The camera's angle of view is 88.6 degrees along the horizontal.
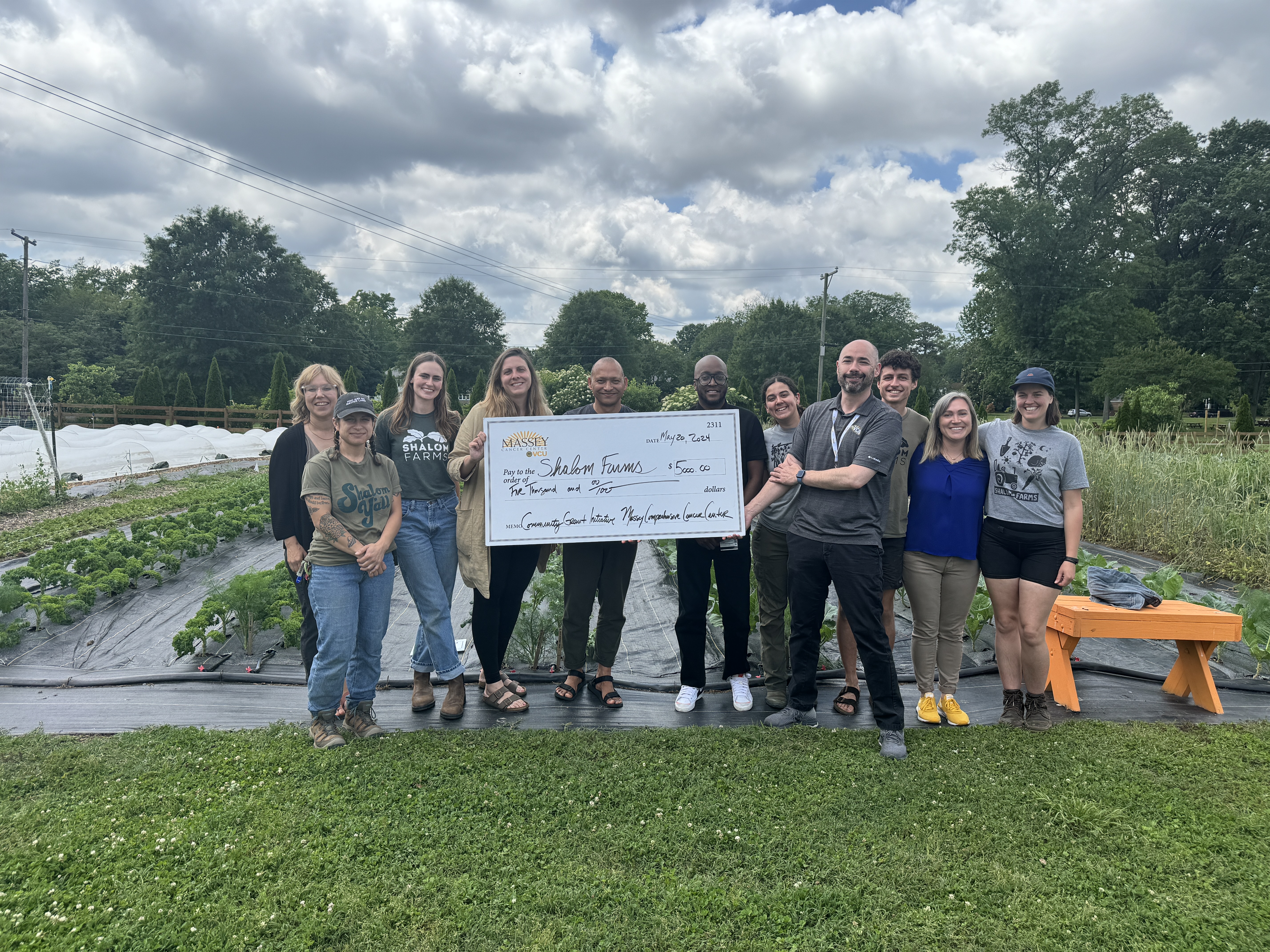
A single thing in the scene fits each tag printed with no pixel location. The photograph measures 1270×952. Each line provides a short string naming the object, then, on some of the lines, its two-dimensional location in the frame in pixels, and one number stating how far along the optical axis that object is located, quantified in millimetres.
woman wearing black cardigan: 3426
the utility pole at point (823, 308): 32500
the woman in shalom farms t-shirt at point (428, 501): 3521
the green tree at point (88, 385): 32875
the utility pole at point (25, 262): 25891
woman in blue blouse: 3496
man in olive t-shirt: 3510
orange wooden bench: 3766
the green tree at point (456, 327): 57438
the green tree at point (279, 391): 30781
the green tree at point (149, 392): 30188
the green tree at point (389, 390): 31734
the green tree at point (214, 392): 31469
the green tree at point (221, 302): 42438
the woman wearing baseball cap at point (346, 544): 3236
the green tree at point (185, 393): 31094
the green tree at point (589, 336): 58969
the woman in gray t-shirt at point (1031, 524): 3398
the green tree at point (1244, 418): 21625
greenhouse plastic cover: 13438
